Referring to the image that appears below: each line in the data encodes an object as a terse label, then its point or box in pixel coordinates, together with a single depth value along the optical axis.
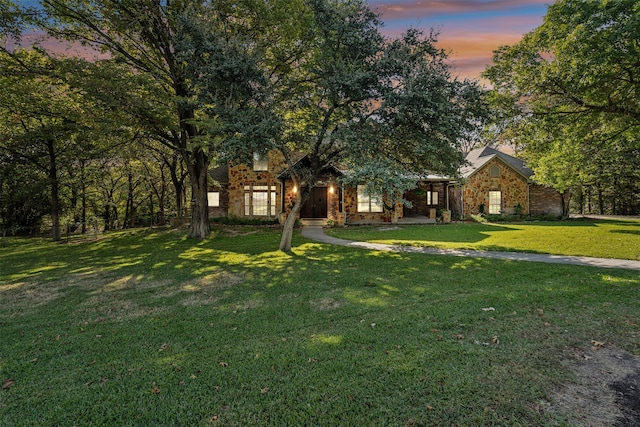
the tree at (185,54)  9.45
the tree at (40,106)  11.14
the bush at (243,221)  20.20
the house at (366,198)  21.02
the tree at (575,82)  8.29
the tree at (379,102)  8.95
